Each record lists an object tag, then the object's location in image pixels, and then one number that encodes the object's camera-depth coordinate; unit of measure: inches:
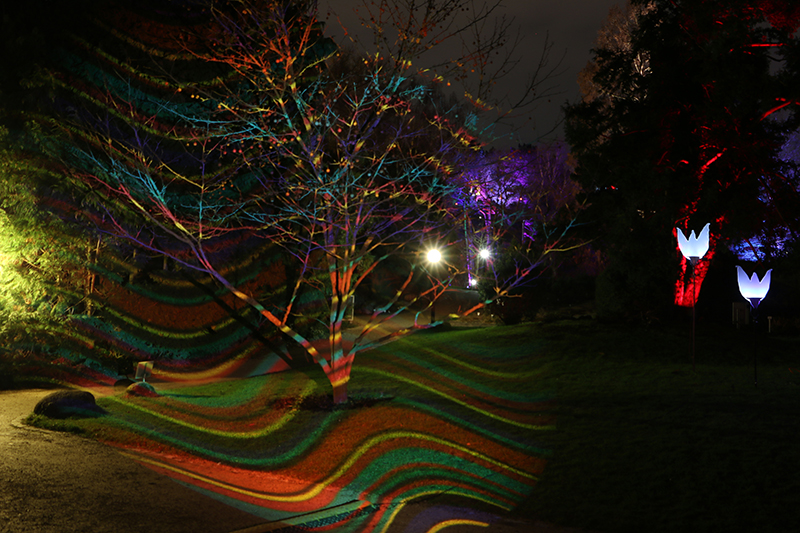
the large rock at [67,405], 363.3
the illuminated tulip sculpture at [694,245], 454.9
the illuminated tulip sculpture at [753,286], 420.2
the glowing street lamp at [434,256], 703.7
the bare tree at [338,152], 339.6
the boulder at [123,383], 510.0
